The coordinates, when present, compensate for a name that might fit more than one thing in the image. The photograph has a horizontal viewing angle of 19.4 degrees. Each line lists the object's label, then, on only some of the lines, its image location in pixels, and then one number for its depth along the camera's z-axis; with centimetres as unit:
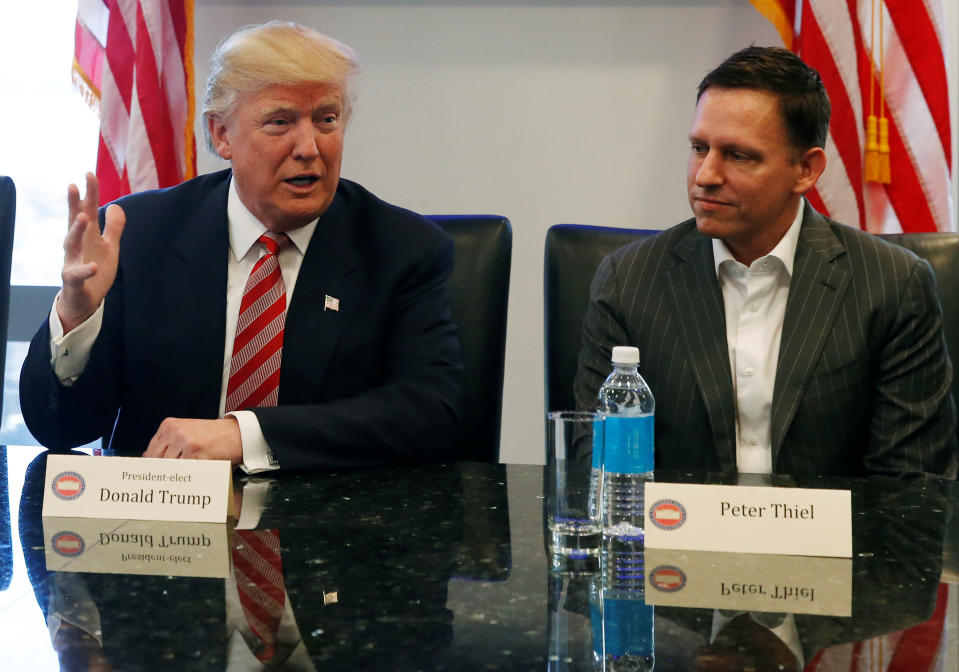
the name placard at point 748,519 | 291
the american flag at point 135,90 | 484
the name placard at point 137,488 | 302
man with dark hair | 357
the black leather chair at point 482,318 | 378
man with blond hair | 350
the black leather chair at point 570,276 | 379
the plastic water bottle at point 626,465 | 298
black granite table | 266
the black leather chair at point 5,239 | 368
